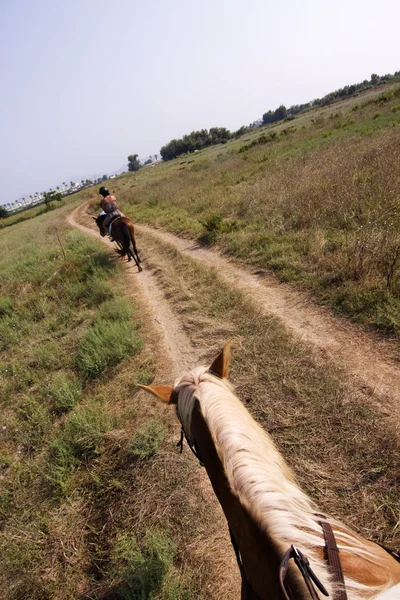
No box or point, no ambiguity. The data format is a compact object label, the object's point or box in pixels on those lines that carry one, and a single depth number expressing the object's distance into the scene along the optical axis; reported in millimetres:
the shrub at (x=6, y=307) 7721
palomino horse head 1026
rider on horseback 8914
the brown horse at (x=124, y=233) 8344
